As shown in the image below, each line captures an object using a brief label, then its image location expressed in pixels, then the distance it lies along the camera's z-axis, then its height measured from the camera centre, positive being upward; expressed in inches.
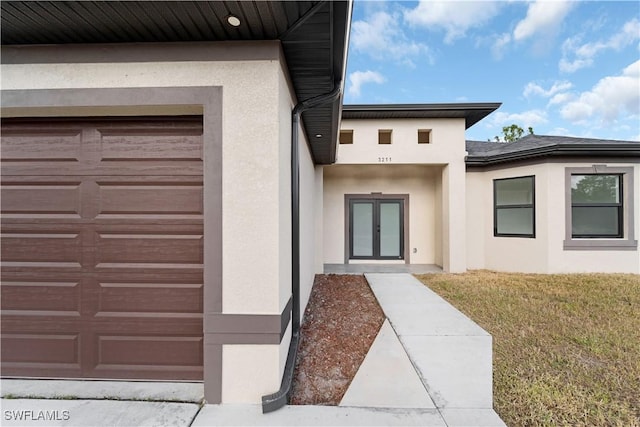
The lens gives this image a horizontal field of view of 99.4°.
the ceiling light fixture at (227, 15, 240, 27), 74.1 +54.7
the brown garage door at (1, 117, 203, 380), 90.7 -12.0
